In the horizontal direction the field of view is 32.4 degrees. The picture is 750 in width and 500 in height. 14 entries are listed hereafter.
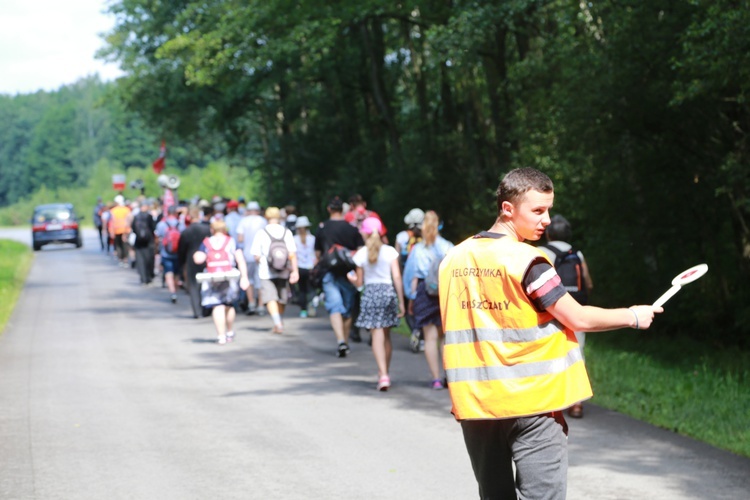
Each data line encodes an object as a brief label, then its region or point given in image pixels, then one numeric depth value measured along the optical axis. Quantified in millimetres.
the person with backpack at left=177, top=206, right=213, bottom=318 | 19375
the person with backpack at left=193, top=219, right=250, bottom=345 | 16359
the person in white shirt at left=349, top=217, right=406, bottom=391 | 12141
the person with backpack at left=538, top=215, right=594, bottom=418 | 10141
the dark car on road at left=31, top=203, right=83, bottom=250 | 48406
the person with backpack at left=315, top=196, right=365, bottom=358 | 14742
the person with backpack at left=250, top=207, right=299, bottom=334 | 16703
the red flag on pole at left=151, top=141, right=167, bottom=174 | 41784
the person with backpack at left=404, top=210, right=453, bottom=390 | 11938
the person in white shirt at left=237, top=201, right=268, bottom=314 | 20359
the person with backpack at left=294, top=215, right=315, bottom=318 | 19641
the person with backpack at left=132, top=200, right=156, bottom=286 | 27000
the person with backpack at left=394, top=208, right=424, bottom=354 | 14297
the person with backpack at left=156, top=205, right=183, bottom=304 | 23219
